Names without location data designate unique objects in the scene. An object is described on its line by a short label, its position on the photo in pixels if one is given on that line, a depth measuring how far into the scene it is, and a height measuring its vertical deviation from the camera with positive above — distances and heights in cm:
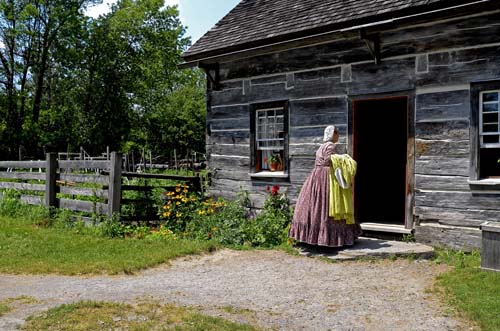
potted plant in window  1043 -7
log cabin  766 +108
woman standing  793 -87
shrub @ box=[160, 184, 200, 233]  1031 -109
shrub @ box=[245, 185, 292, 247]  891 -121
